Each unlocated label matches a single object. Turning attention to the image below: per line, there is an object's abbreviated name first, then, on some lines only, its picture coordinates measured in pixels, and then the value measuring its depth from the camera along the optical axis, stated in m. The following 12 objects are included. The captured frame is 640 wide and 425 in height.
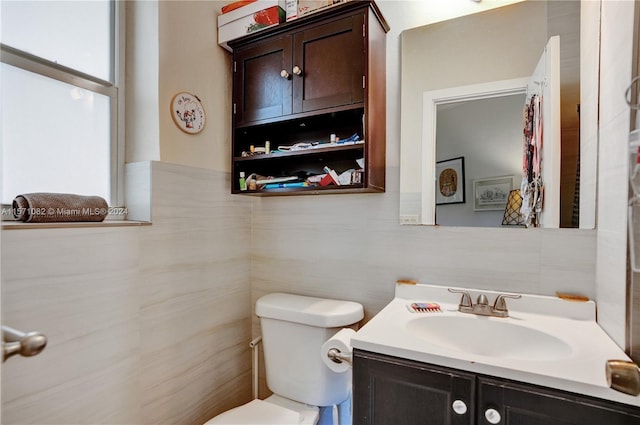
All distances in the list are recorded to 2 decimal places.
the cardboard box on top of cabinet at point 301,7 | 1.34
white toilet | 1.28
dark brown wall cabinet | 1.26
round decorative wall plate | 1.33
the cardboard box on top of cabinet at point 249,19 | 1.39
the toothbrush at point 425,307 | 1.14
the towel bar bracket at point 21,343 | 0.52
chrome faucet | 1.11
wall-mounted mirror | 1.12
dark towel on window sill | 0.95
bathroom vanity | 0.71
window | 1.02
